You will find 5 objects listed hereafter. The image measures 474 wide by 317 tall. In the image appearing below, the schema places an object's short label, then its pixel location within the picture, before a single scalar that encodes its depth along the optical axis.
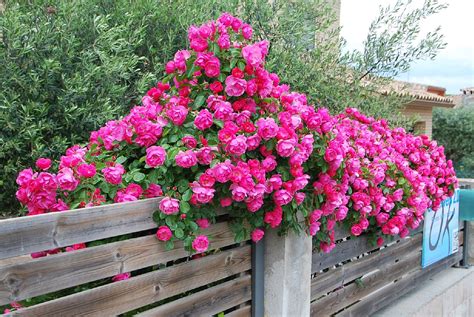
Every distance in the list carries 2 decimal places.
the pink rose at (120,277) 2.28
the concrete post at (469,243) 5.84
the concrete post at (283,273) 2.96
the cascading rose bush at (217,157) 2.40
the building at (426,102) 15.84
